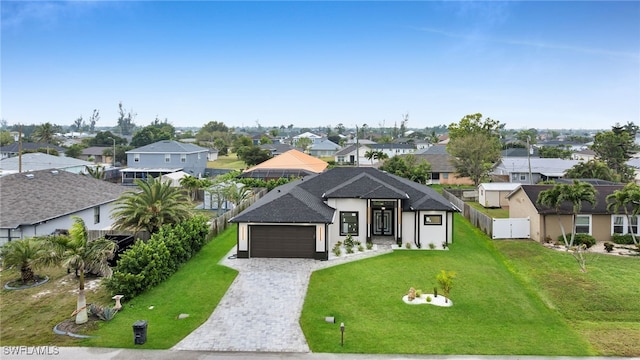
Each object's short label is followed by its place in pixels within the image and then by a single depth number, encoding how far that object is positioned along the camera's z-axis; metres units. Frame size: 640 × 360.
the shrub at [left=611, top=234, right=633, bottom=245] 27.89
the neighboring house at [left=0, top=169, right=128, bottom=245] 24.45
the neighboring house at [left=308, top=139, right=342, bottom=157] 116.06
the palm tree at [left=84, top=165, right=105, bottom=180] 52.84
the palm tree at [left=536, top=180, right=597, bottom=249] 25.33
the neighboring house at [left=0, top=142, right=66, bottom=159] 81.38
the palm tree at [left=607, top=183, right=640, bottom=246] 25.20
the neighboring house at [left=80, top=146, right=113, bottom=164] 93.75
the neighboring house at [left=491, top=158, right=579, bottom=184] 54.91
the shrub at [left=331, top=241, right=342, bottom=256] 25.42
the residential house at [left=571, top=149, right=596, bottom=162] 81.54
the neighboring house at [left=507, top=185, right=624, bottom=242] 28.66
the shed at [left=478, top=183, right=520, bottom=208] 42.47
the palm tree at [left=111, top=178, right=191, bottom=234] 24.42
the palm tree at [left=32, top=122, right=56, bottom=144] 105.39
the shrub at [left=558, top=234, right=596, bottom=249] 27.25
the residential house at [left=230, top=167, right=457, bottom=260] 24.55
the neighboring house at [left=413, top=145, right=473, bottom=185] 64.44
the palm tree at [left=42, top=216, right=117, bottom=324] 16.42
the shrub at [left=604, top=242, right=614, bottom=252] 26.20
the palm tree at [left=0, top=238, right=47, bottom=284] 19.88
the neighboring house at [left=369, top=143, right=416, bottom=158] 107.12
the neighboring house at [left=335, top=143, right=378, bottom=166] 92.05
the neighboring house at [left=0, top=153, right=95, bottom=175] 57.71
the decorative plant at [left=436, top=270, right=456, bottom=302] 18.17
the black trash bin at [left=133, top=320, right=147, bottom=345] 14.68
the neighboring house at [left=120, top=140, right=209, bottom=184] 67.94
